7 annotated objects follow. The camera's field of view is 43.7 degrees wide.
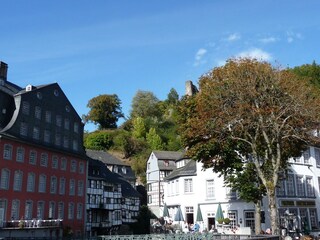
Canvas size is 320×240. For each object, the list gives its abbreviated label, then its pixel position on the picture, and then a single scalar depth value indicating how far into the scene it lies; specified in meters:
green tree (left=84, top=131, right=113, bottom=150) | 89.50
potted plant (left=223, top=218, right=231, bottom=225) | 40.93
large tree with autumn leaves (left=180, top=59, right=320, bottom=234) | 27.20
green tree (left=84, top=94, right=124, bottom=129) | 103.06
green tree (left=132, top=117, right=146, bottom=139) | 94.44
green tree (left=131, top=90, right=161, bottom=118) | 107.56
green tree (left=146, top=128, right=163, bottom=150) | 87.50
